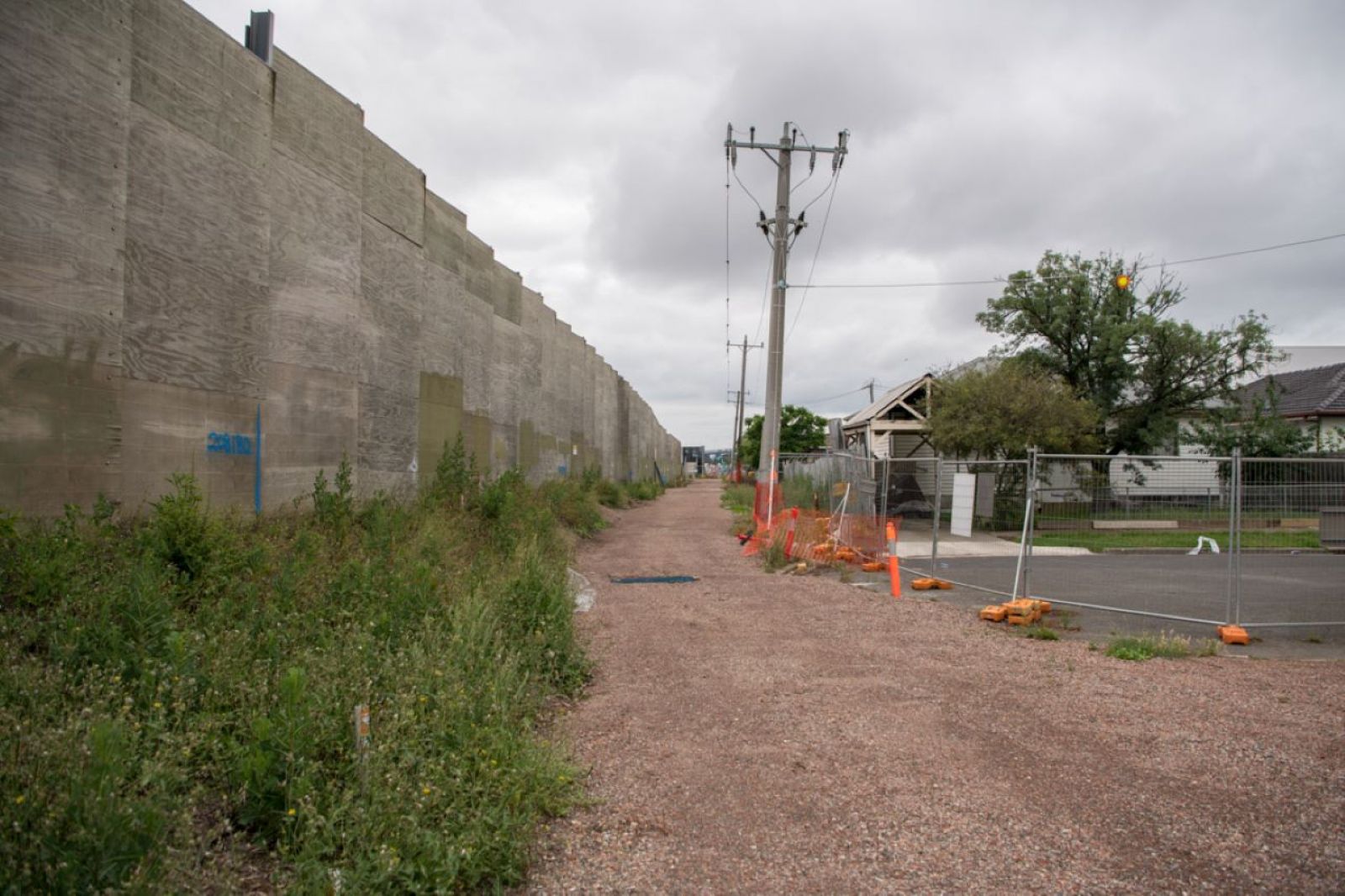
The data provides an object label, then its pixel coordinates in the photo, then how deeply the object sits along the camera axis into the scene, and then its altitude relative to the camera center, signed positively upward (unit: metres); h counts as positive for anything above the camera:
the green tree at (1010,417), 21.42 +1.46
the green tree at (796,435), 62.84 +2.51
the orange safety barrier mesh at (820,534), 15.18 -1.31
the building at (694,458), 135.00 +1.03
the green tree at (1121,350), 24.94 +3.87
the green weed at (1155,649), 7.96 -1.68
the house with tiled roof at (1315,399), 30.53 +3.22
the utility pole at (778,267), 19.64 +4.80
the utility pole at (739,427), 59.72 +3.27
